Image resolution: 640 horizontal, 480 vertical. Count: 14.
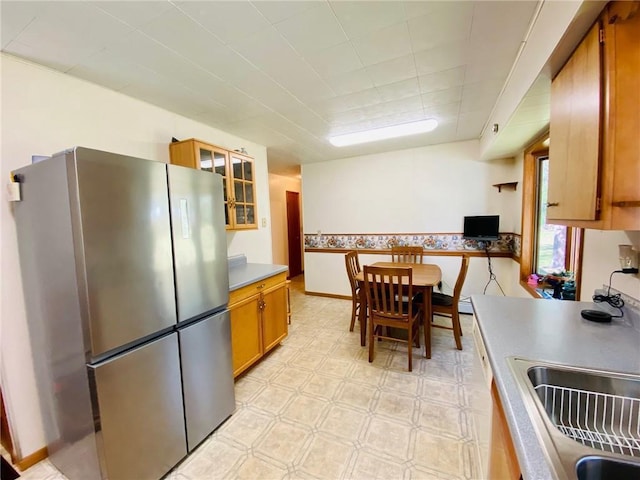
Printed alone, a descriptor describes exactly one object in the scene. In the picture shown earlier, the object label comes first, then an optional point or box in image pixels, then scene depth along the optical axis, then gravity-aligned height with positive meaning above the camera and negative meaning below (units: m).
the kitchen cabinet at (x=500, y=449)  0.75 -0.73
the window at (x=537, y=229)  2.58 -0.13
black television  3.38 -0.13
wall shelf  3.29 +0.40
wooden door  6.30 -0.27
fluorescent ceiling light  2.87 +1.02
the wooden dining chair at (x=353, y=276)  2.99 -0.64
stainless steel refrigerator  1.19 -0.40
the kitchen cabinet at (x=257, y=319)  2.19 -0.88
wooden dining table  2.58 -0.67
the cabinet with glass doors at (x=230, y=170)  2.23 +0.52
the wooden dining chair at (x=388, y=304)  2.31 -0.80
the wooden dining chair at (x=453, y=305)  2.61 -0.91
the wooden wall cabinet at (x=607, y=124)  0.82 +0.31
